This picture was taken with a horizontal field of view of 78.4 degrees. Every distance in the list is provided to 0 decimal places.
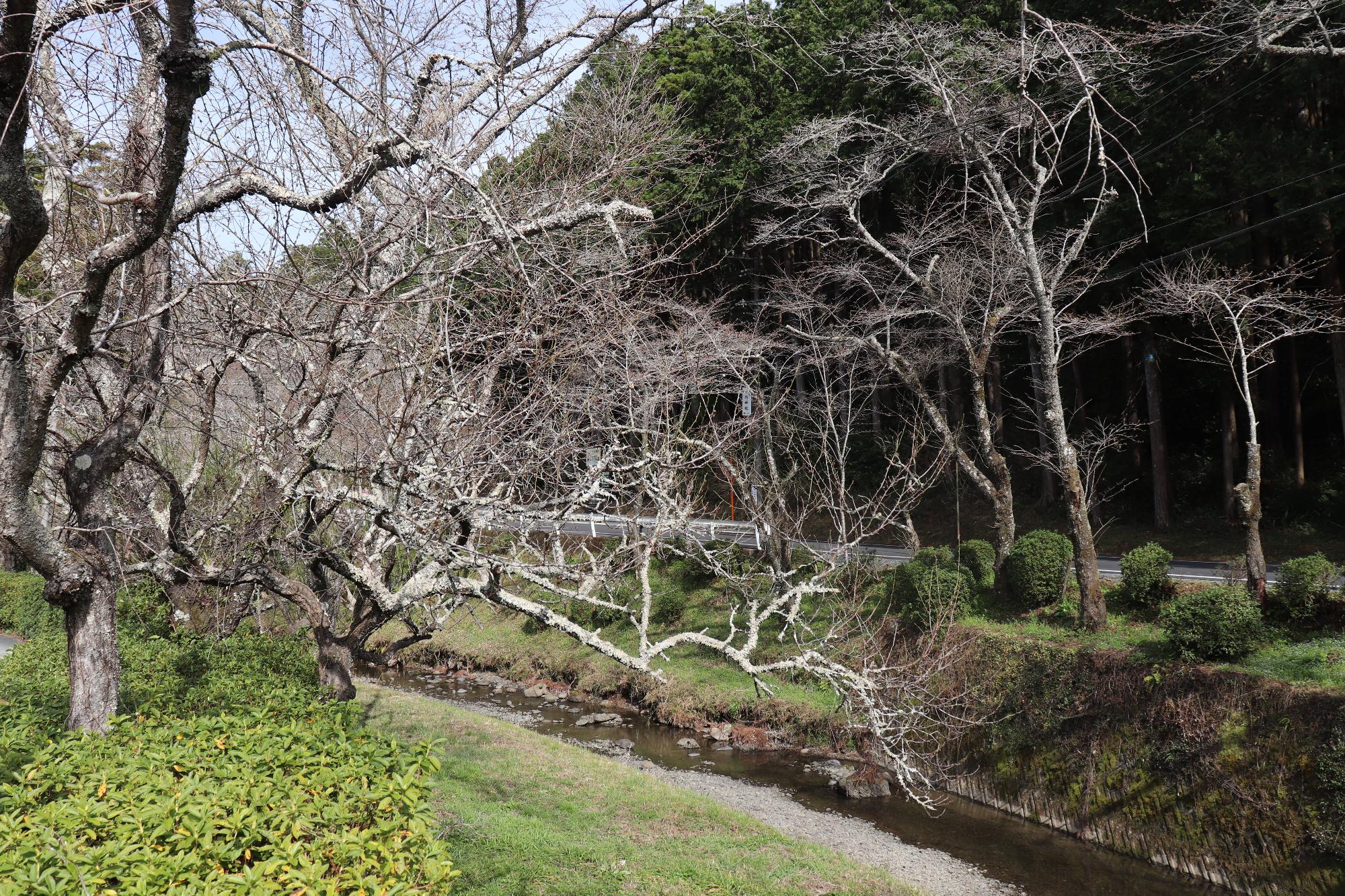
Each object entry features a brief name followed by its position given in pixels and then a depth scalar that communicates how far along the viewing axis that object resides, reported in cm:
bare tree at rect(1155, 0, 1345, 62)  1024
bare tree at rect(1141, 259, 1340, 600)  1129
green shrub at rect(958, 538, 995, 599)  1505
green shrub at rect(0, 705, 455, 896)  274
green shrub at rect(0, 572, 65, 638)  1602
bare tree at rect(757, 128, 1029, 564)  1441
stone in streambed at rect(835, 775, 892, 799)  1169
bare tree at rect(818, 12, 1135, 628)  1218
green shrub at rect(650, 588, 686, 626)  1833
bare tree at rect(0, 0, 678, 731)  316
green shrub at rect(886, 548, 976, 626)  1367
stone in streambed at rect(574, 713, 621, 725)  1540
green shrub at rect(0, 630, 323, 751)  581
